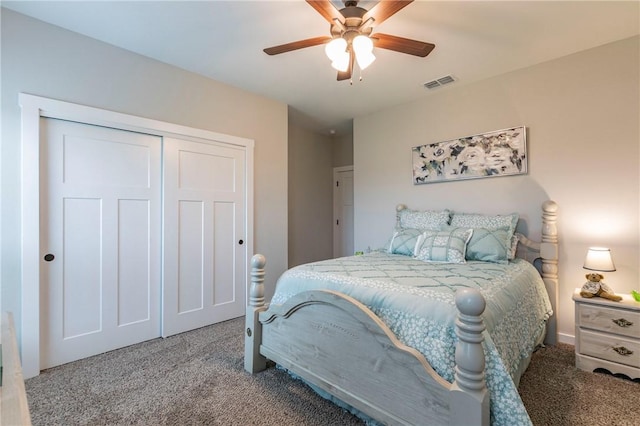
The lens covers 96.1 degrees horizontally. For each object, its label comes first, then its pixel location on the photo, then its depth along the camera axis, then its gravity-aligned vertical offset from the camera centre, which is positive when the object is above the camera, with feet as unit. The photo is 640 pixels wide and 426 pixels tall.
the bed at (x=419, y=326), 3.65 -1.92
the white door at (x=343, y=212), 16.56 +0.00
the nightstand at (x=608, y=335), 6.25 -2.80
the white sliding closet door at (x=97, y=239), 7.05 -0.71
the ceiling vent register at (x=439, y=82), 9.65 +4.48
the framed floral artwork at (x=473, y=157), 9.11 +1.90
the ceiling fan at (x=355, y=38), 5.24 +3.54
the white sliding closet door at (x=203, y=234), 9.00 -0.74
